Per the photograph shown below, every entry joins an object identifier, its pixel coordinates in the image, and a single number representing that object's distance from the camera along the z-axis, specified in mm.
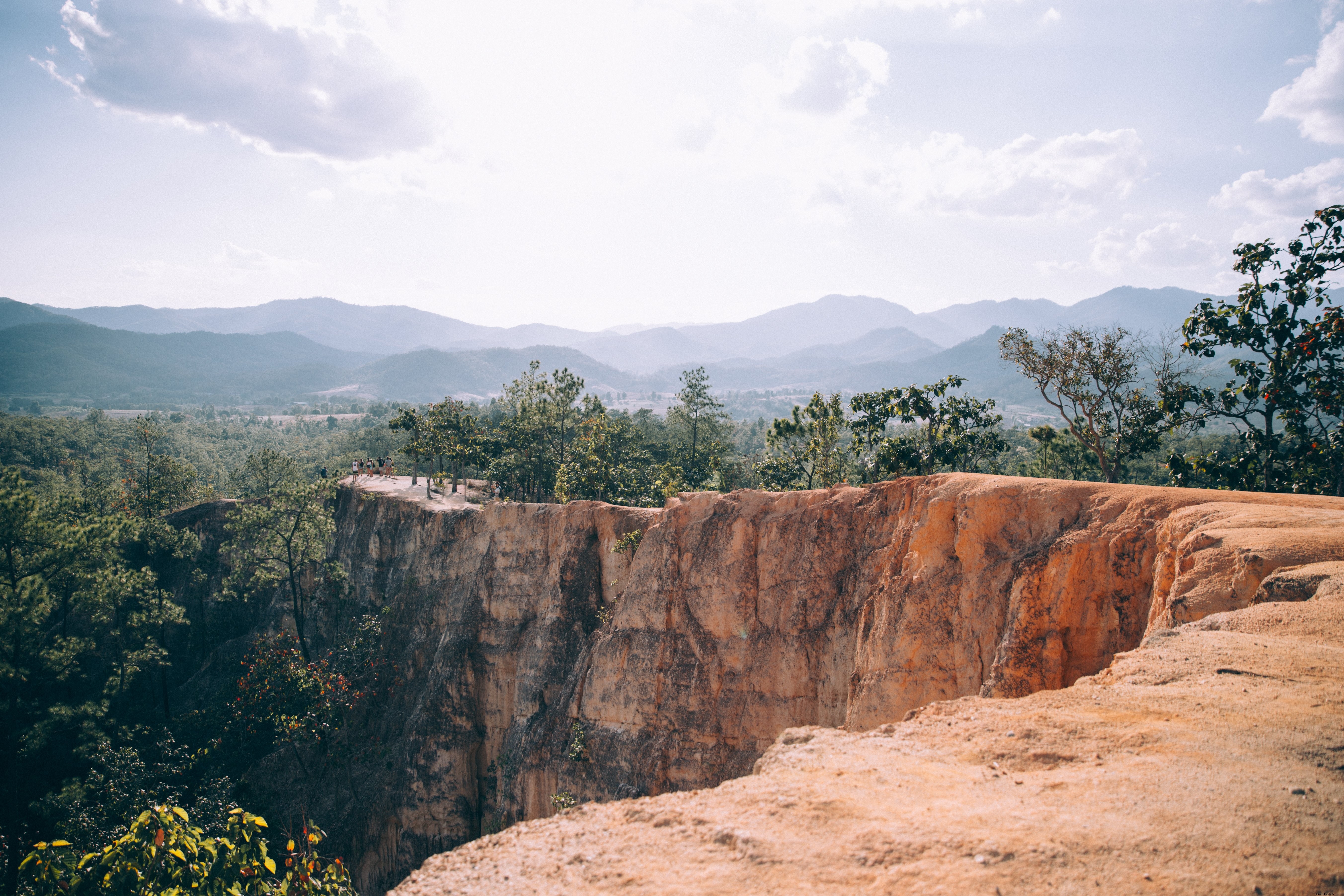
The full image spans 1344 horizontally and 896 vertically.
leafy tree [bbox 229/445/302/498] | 55000
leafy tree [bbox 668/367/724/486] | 54438
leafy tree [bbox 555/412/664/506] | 42406
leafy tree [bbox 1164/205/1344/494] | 24250
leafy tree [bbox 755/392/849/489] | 40250
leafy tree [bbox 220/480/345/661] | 37656
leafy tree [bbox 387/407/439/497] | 46469
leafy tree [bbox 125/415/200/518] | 51125
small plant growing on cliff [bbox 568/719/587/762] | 26359
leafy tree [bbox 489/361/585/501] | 47156
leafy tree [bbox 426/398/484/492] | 46844
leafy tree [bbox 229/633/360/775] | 33531
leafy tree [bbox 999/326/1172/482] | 29422
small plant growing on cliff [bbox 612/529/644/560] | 28875
